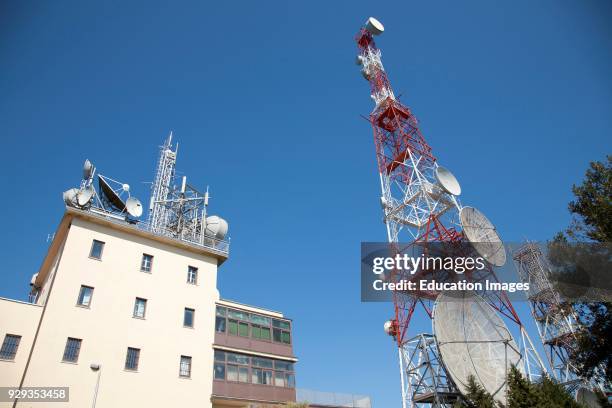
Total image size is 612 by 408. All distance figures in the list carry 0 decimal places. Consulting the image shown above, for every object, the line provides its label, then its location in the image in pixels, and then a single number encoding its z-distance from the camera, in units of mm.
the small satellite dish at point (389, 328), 41369
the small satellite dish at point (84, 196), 31431
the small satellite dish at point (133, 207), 34366
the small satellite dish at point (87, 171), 34441
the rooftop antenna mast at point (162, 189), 38812
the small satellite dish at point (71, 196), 31531
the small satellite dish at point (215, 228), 39625
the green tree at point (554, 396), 24641
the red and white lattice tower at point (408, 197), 38188
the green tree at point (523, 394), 24547
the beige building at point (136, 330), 26672
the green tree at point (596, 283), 25781
